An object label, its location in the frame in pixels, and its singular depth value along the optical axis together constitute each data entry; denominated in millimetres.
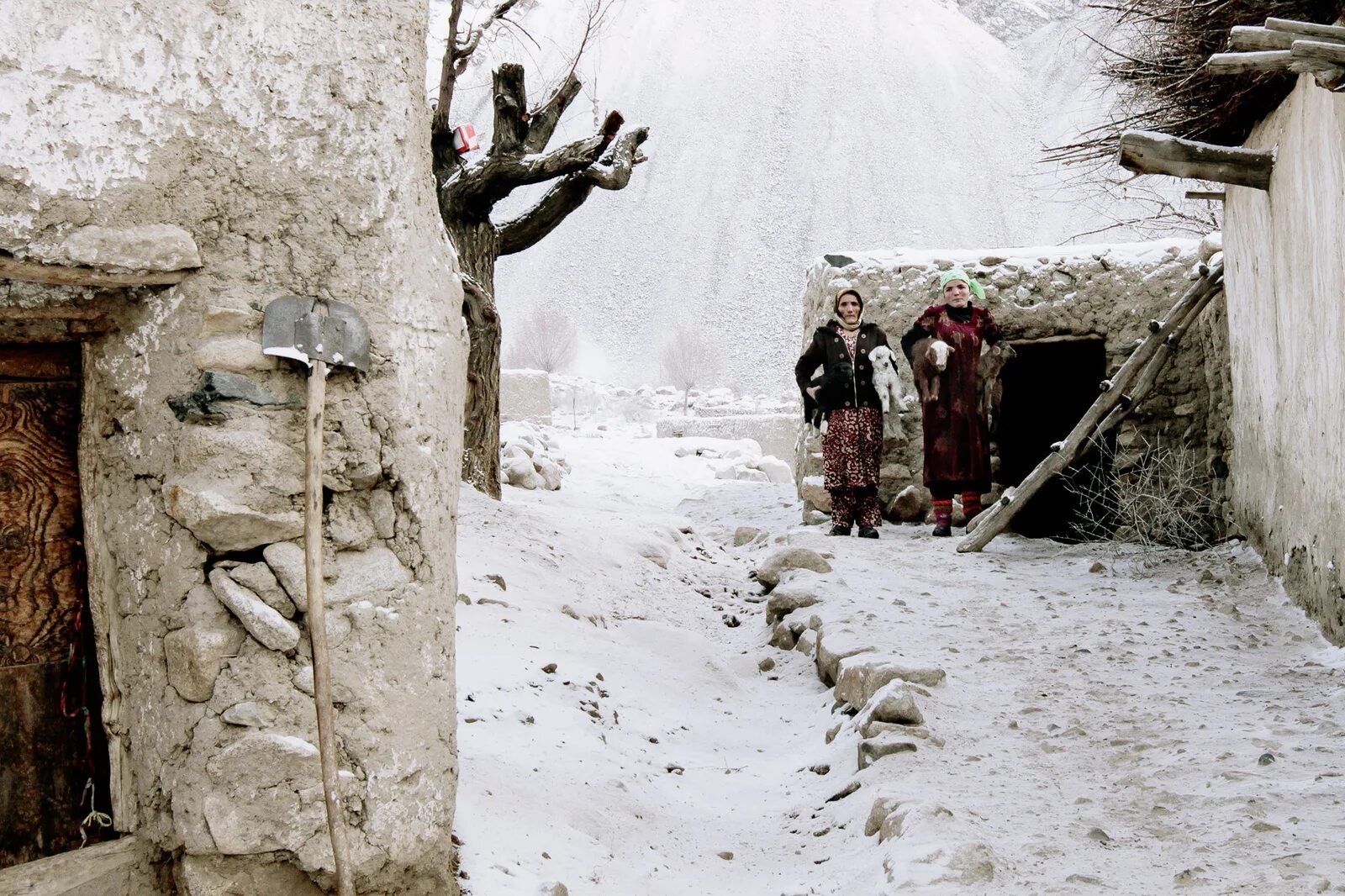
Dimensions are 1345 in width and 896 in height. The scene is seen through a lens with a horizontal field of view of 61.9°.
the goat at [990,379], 7383
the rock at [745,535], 7906
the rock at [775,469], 13602
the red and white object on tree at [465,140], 7469
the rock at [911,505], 7895
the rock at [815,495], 8062
